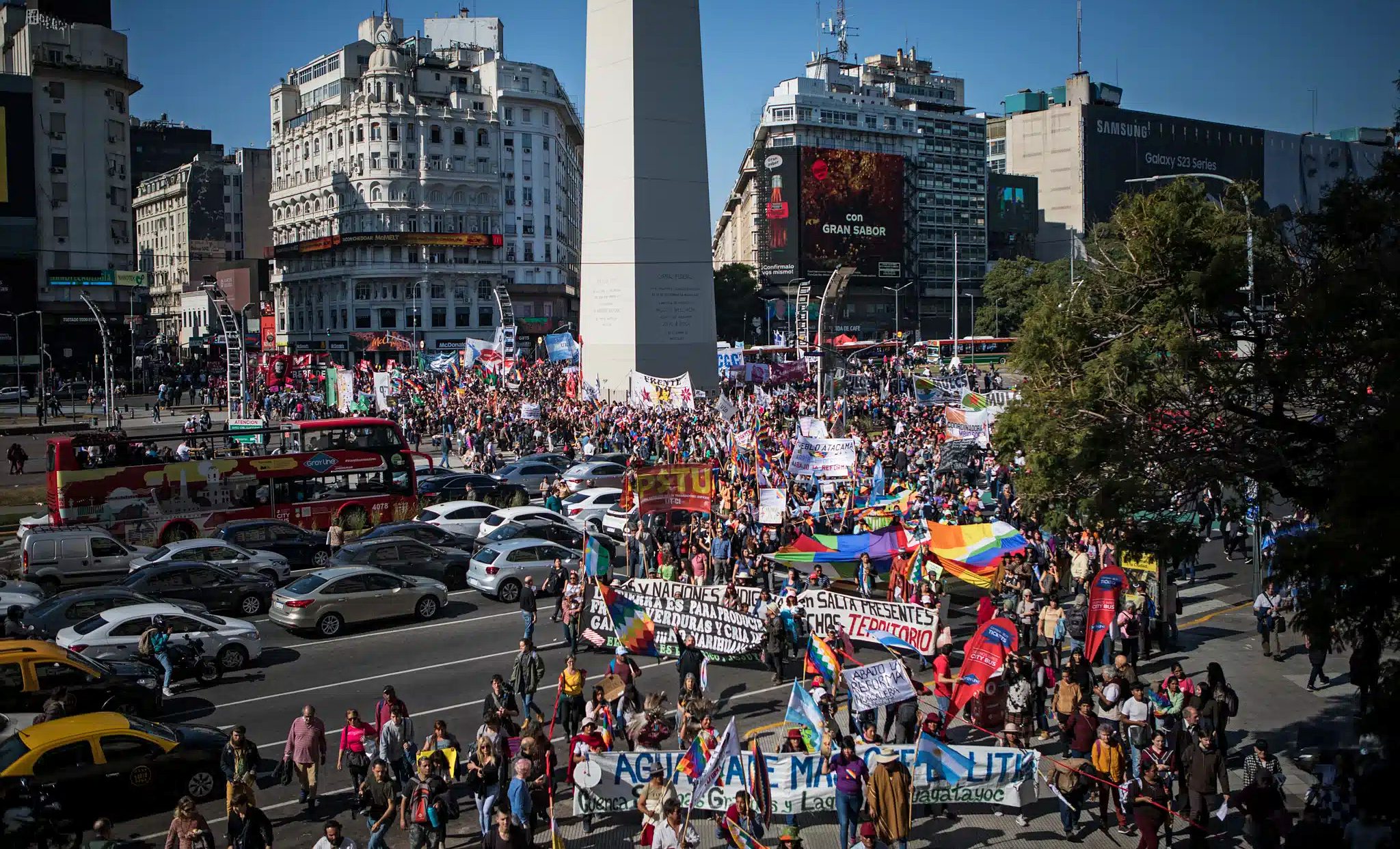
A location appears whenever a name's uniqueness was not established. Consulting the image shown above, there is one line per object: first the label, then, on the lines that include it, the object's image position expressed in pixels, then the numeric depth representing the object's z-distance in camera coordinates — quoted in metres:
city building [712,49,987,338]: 112.75
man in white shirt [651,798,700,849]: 10.08
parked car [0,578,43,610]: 20.20
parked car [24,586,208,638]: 18.39
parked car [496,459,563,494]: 35.91
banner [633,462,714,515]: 24.41
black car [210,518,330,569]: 25.75
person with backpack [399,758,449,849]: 11.10
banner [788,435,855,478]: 27.53
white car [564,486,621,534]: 30.09
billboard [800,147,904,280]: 112.38
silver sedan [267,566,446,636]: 20.23
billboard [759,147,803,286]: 111.06
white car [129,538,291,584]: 23.38
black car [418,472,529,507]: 33.00
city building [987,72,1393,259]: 145.62
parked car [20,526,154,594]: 23.95
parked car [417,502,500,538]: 28.59
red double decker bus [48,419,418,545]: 27.70
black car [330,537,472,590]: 23.45
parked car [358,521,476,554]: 25.62
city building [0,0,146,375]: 88.62
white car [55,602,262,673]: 17.48
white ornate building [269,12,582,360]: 102.88
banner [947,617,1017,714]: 14.19
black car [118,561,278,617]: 21.23
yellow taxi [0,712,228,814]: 12.12
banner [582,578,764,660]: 17.02
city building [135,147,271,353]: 137.12
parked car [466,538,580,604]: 23.06
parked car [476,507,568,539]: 27.00
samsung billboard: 145.38
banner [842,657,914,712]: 13.26
